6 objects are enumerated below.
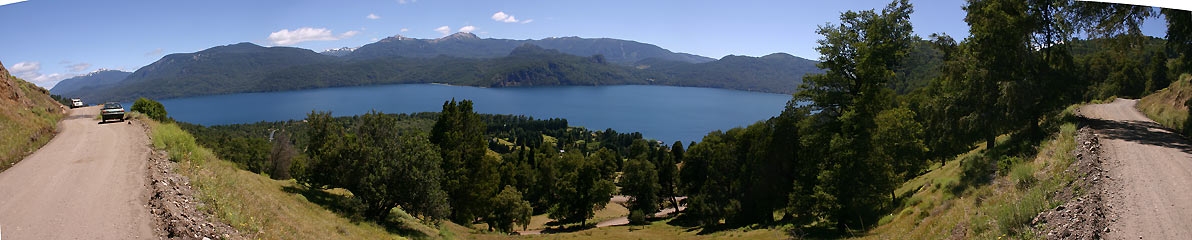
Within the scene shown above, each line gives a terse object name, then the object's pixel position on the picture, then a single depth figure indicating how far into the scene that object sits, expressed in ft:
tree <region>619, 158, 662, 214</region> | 150.10
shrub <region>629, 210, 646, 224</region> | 137.25
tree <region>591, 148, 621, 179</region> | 232.12
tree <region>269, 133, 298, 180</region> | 135.74
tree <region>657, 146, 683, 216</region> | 180.34
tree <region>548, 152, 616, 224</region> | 138.00
